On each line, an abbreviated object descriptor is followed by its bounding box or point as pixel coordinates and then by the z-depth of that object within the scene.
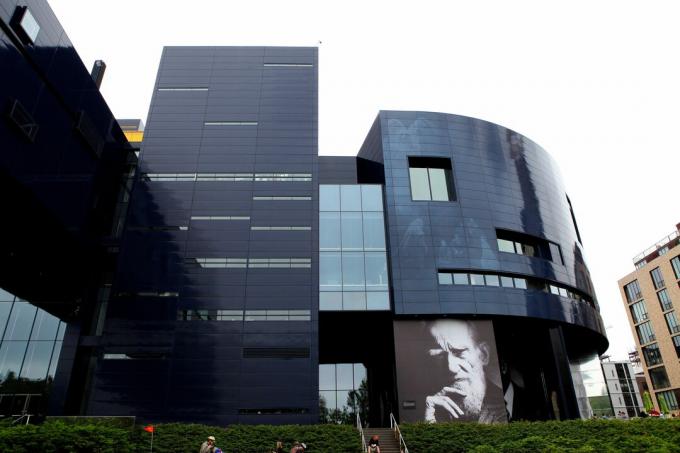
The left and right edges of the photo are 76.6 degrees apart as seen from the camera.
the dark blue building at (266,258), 32.31
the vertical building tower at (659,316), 61.53
